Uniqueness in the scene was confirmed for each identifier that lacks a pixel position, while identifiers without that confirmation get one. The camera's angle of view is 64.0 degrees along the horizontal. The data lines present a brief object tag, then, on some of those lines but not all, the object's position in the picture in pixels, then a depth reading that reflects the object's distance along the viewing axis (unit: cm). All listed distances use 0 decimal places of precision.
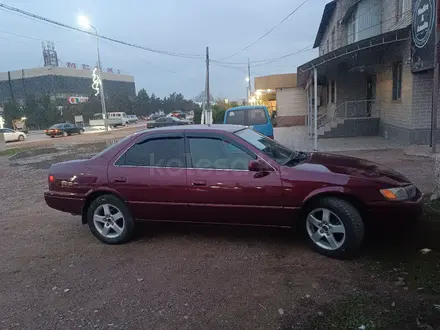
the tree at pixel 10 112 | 5218
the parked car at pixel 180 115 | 5402
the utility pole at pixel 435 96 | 983
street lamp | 3715
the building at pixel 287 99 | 2727
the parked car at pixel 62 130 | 3309
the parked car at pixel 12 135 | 2975
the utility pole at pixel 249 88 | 4613
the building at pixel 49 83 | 7644
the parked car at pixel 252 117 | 1138
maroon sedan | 388
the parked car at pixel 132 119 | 5438
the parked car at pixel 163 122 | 3337
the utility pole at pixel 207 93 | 2246
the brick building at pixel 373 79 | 1184
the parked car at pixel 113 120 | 4531
